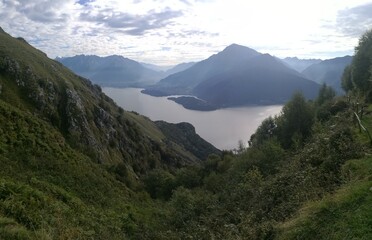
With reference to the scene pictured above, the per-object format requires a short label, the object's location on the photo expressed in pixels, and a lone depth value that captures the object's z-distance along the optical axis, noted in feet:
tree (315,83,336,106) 271.59
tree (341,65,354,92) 236.63
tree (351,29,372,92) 191.11
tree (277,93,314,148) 192.43
